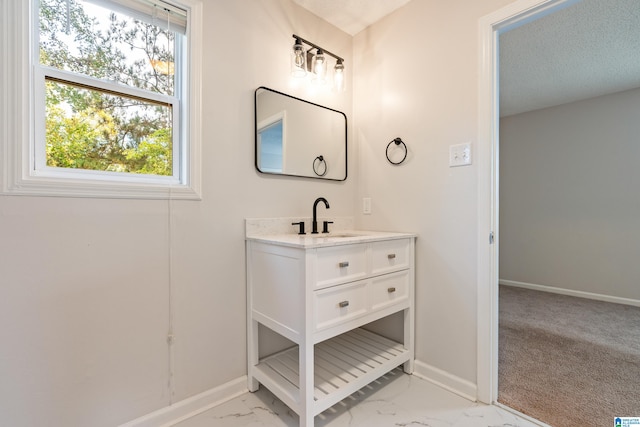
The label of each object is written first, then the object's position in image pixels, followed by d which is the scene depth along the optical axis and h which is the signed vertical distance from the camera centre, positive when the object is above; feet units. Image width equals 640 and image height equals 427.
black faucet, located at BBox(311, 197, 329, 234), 5.96 -0.21
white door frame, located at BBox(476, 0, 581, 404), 4.96 +0.14
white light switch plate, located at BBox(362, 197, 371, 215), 7.01 +0.16
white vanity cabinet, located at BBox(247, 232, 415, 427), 4.25 -1.61
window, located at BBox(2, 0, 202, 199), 3.80 +1.68
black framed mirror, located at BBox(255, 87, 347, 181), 5.66 +1.64
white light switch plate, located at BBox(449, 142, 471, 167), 5.25 +1.08
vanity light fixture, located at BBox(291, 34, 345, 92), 5.95 +3.26
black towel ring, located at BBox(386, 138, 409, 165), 6.24 +1.49
